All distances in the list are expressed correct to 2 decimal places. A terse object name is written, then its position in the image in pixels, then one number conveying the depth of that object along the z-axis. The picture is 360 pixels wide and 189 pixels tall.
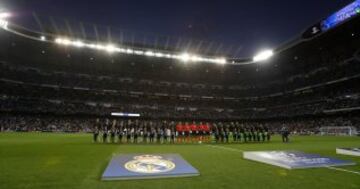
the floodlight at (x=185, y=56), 54.69
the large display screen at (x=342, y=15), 30.90
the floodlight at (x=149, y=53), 52.84
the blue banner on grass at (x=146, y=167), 6.10
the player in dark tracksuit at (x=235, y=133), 21.03
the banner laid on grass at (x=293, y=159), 7.79
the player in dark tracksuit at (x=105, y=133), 17.97
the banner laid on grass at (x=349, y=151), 11.00
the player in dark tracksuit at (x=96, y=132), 18.23
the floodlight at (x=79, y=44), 47.06
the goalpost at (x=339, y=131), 37.84
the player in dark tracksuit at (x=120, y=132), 18.45
